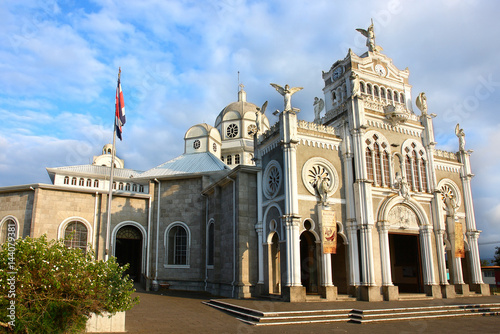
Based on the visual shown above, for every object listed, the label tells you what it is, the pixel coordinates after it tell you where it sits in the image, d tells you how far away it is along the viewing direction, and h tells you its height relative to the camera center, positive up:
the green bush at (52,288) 8.73 -0.72
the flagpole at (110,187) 18.94 +3.58
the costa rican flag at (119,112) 21.22 +7.95
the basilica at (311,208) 20.91 +2.95
